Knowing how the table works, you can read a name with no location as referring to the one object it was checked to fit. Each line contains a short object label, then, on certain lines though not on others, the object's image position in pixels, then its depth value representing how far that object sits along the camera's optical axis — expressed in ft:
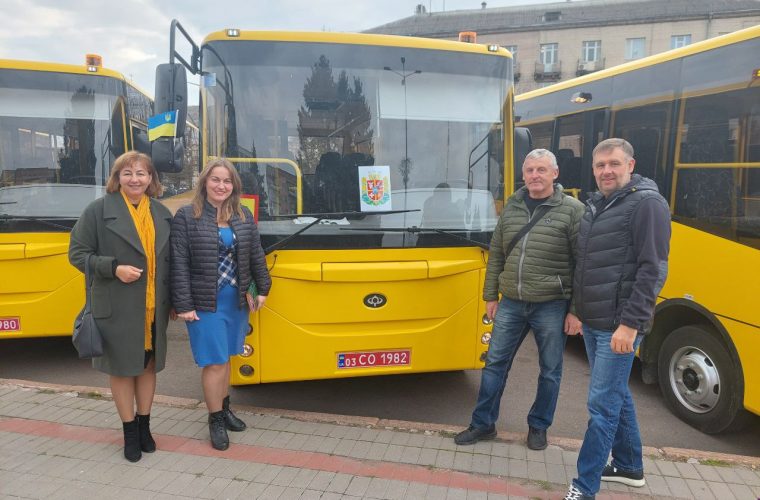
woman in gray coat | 10.00
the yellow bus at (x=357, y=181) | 12.12
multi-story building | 131.13
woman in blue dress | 10.57
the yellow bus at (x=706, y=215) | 11.93
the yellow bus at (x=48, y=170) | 15.88
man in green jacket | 10.36
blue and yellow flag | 12.44
